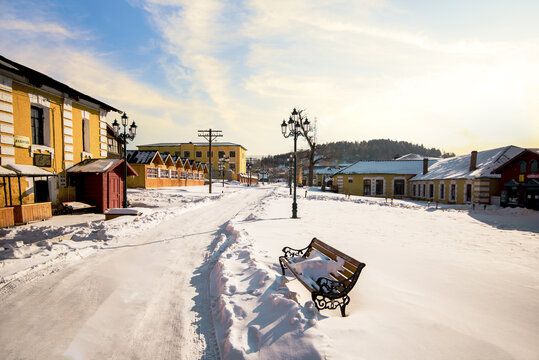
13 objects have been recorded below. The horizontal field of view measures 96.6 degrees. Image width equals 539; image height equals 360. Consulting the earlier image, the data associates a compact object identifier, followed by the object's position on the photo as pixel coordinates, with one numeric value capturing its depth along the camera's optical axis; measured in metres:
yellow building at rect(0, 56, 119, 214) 11.51
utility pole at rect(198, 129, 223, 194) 28.70
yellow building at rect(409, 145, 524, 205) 20.83
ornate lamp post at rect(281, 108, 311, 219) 12.50
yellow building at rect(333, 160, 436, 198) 32.03
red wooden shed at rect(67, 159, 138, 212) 14.84
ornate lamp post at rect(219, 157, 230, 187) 66.43
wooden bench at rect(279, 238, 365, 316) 3.85
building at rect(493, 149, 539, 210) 17.06
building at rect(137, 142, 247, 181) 65.06
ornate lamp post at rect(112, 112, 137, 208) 14.59
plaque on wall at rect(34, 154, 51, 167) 12.84
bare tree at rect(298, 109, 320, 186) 39.94
